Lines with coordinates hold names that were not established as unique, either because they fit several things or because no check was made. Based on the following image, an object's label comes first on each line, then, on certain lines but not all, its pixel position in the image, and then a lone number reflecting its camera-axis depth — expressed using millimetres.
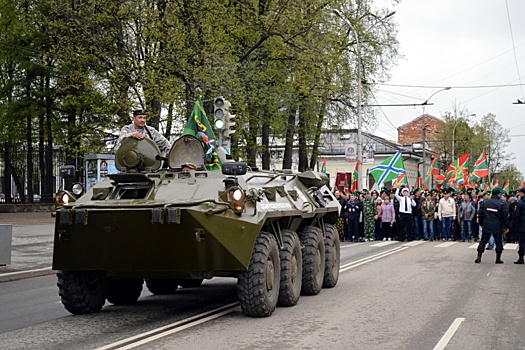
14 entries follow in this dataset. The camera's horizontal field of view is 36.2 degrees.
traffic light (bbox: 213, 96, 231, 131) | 19312
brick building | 110812
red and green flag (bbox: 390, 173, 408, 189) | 33469
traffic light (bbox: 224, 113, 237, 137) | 19438
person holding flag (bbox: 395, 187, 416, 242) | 28625
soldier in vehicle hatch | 11180
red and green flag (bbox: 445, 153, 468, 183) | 40869
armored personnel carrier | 9352
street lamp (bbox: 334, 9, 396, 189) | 38734
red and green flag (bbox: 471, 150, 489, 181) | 39094
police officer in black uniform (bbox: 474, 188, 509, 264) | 18797
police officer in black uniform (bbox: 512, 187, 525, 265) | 18797
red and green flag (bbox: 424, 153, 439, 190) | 42562
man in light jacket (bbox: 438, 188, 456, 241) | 28422
